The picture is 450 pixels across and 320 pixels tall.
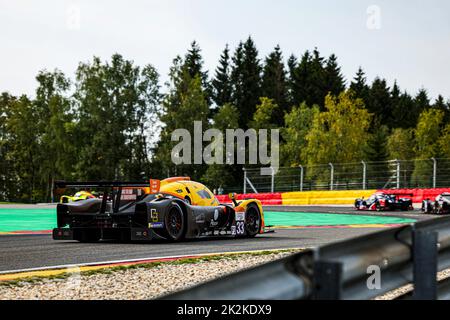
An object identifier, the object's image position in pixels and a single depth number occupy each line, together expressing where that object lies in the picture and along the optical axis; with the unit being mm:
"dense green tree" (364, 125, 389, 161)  65625
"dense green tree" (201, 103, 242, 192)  63812
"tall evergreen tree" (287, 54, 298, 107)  85938
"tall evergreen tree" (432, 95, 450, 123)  81625
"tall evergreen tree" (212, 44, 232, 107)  82000
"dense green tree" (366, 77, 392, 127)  82331
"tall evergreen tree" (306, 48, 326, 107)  82375
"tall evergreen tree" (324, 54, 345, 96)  83062
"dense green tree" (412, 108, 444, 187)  65750
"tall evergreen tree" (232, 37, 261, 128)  81500
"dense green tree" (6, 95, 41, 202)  74125
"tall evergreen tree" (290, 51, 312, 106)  84312
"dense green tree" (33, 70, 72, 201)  69125
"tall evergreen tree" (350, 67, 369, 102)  82400
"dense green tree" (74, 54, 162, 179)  65312
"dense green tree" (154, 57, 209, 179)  64875
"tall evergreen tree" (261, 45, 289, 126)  84200
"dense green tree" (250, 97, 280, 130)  72875
